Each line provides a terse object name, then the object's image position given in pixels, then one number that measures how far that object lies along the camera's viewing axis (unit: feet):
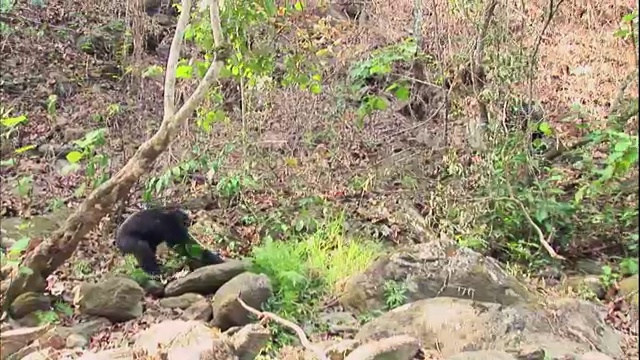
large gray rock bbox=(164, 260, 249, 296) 16.46
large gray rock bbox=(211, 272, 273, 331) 14.88
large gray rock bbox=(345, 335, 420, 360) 12.60
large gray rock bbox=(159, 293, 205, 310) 16.03
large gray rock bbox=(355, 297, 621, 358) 14.12
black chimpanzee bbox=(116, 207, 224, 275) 17.49
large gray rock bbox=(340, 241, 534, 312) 16.33
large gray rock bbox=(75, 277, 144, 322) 14.94
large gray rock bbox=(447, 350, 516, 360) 12.24
